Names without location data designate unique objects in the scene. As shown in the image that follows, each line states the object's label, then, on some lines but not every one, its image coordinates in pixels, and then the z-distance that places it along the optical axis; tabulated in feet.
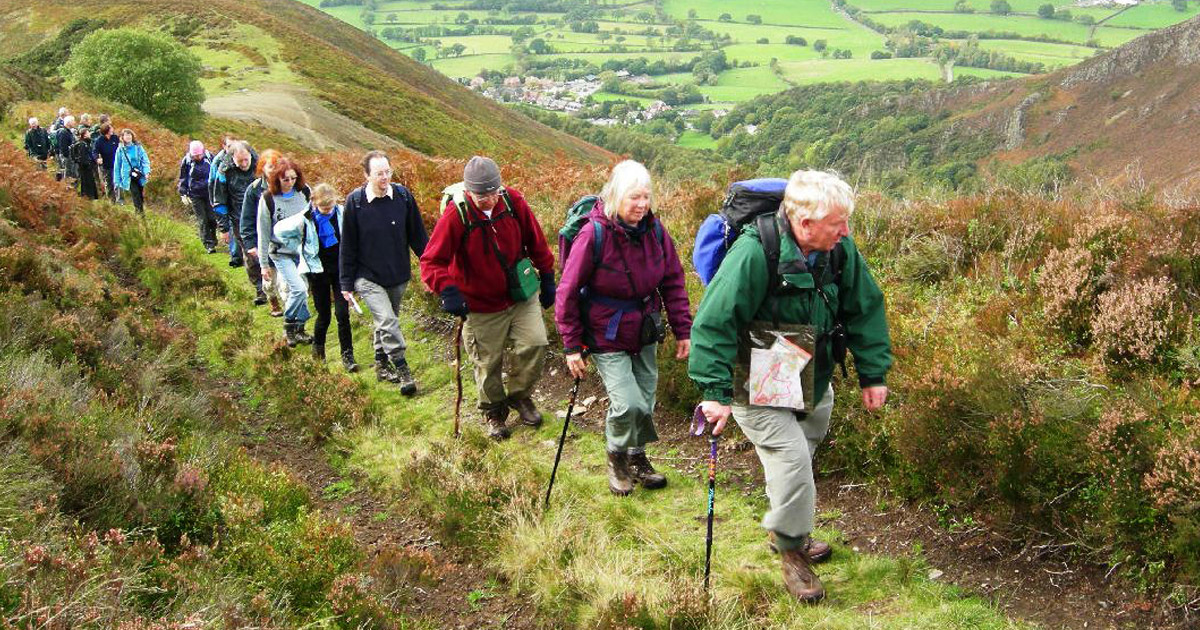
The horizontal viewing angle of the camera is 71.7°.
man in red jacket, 19.27
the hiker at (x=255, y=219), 27.25
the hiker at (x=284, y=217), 27.32
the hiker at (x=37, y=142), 62.49
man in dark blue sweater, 23.56
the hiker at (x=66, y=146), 55.47
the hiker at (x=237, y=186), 35.45
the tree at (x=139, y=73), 146.00
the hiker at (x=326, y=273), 26.30
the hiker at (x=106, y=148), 50.34
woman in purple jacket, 16.17
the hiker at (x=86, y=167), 50.88
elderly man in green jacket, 12.03
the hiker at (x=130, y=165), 46.83
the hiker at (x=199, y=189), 42.32
